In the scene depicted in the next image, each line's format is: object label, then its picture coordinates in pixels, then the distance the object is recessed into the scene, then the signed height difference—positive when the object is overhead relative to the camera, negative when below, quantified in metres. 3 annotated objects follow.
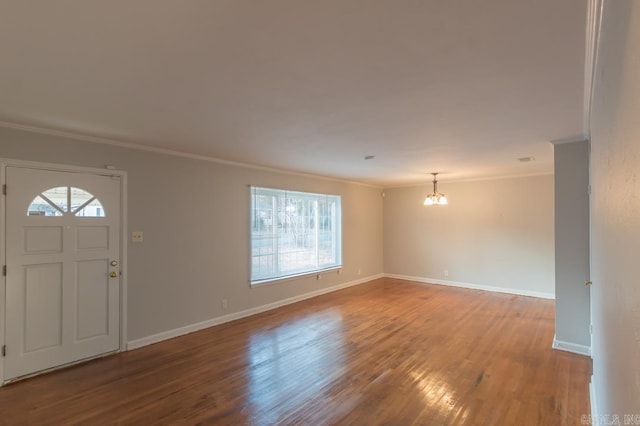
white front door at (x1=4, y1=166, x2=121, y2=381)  3.14 -0.52
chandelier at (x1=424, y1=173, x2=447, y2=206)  6.35 +0.35
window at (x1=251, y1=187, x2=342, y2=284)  5.43 -0.30
